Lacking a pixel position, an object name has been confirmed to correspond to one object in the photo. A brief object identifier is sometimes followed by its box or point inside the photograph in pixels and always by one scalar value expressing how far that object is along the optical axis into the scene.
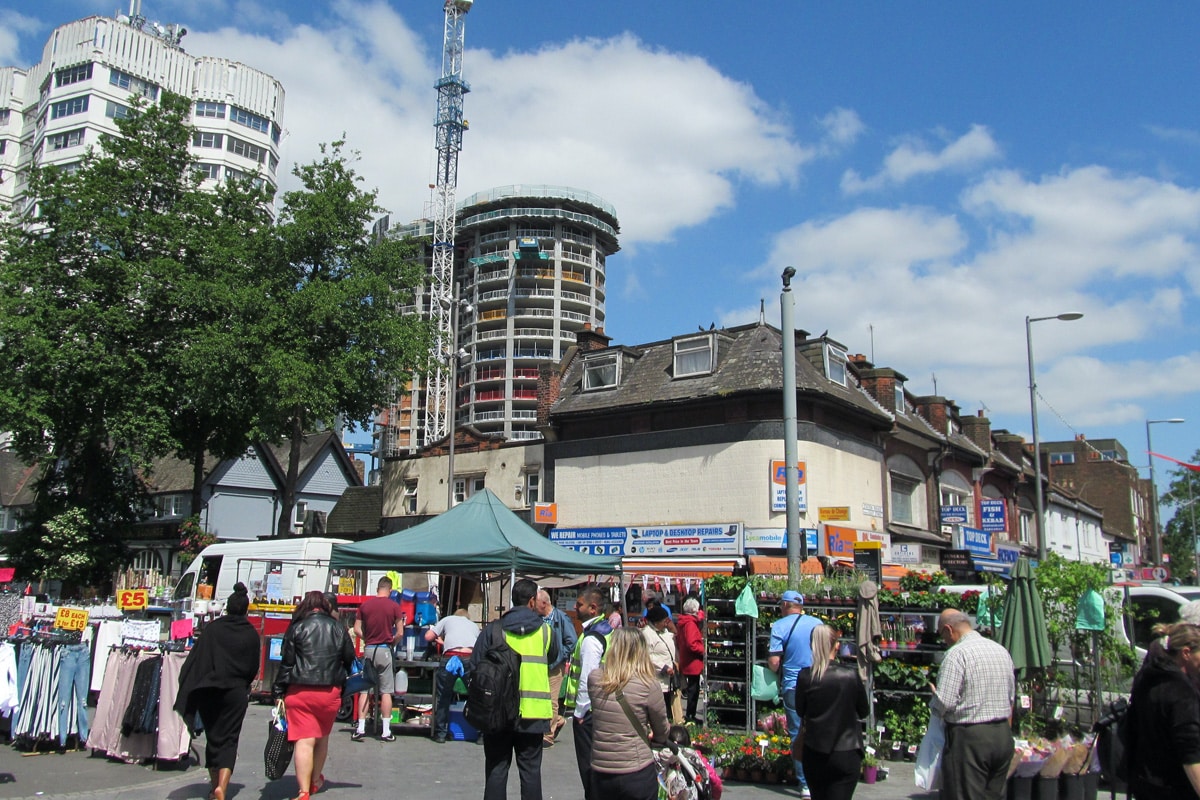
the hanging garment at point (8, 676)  10.16
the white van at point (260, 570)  21.02
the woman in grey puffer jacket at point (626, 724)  5.55
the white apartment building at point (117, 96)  67.38
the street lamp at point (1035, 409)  24.59
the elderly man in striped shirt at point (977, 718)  6.35
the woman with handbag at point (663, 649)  10.54
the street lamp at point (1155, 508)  41.45
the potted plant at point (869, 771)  9.83
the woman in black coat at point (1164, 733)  4.92
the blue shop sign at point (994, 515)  33.06
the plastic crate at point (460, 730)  12.47
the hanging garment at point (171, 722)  9.79
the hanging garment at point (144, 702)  9.95
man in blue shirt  9.04
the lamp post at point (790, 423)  13.07
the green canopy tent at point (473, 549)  13.22
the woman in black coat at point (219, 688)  8.17
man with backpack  6.62
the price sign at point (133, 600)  13.95
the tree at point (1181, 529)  75.00
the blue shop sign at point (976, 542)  30.80
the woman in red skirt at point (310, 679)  7.91
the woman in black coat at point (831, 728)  6.15
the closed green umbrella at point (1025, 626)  8.77
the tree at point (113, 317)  29.44
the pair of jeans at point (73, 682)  10.46
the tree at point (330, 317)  29.98
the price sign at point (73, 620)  11.15
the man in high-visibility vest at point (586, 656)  7.09
